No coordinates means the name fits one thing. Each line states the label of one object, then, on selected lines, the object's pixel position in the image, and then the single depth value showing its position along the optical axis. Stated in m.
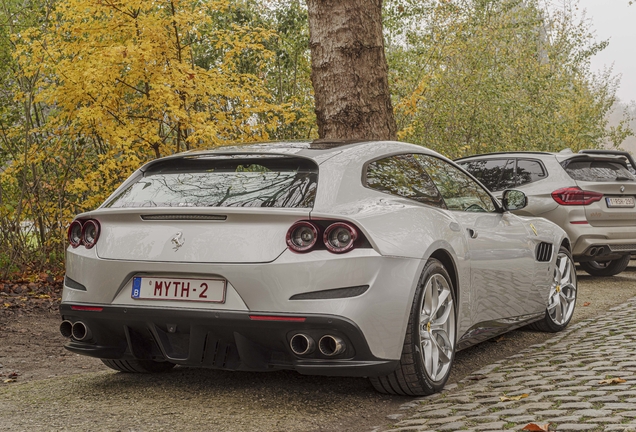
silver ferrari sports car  4.25
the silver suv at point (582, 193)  10.86
